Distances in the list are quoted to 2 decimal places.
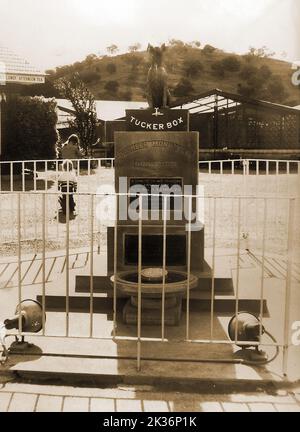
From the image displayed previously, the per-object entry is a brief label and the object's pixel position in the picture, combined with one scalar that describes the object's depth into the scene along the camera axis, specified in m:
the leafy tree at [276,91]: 30.36
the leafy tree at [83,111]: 25.22
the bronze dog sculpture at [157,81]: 7.10
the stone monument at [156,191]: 6.29
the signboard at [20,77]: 16.85
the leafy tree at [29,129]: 19.86
